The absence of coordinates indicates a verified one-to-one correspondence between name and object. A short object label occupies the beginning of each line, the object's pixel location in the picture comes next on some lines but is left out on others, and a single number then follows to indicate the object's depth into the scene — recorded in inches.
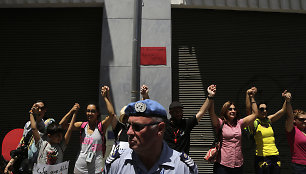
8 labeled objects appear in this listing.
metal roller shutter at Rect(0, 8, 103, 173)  270.5
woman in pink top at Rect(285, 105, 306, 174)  175.3
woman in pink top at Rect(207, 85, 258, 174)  165.8
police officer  69.5
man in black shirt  157.2
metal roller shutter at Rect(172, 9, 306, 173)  268.7
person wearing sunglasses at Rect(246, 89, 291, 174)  182.4
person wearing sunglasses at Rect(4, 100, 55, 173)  161.2
